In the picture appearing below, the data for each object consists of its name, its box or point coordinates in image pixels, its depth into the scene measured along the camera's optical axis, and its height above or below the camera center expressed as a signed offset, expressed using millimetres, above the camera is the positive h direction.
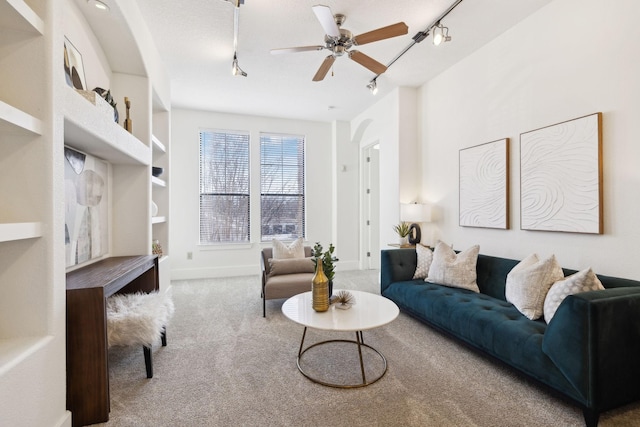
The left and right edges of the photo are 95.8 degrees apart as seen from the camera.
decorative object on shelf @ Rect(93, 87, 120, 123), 2329 +959
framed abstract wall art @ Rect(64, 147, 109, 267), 2156 +43
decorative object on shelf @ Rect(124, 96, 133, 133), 2727 +863
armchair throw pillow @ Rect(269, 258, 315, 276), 3459 -662
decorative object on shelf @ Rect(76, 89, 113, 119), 1911 +772
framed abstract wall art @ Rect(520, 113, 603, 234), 2238 +282
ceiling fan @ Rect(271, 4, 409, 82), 2195 +1441
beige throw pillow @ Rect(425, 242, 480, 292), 2877 -588
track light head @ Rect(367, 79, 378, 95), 3811 +1694
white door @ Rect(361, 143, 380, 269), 5938 +81
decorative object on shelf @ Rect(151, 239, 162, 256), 3621 -455
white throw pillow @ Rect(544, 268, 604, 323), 1859 -509
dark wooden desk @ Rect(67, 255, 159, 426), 1598 -792
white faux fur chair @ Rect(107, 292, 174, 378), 1895 -734
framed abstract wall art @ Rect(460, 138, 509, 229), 2994 +280
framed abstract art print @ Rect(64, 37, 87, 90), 2014 +1081
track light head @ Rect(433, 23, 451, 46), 2640 +1678
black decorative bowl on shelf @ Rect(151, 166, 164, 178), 3543 +508
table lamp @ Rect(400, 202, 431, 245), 3875 -72
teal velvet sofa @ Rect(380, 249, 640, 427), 1522 -808
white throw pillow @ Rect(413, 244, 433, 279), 3307 -595
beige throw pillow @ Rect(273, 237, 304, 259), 3756 -508
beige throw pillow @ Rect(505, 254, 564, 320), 2107 -556
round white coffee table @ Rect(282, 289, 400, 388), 1908 -745
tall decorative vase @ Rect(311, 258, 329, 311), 2123 -600
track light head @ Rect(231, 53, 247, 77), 3204 +1611
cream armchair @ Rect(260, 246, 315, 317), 3278 -776
